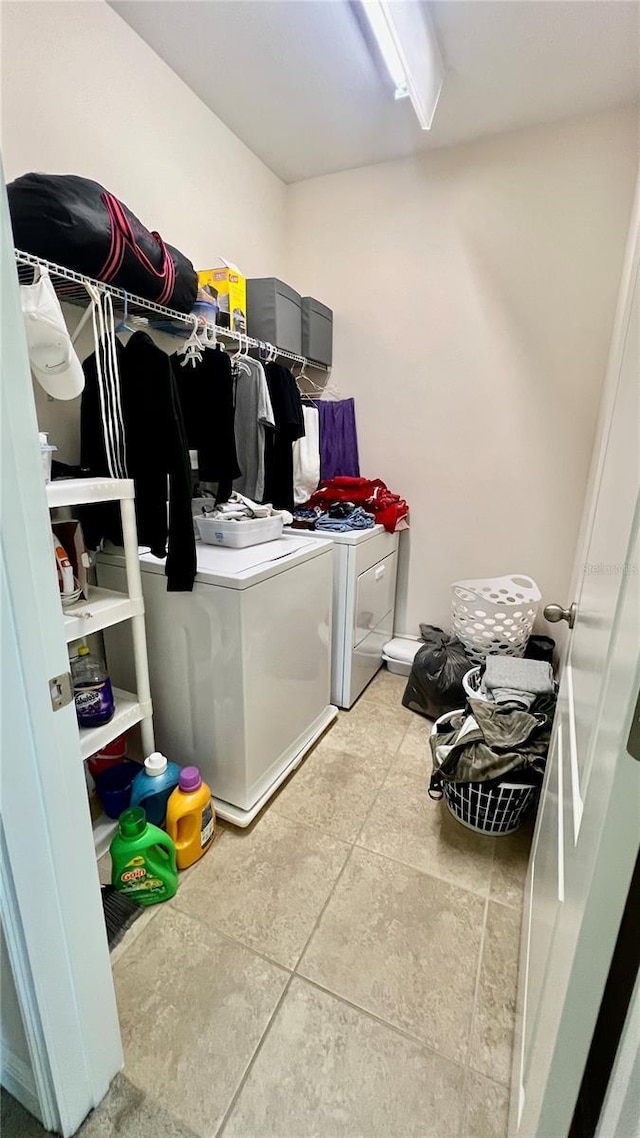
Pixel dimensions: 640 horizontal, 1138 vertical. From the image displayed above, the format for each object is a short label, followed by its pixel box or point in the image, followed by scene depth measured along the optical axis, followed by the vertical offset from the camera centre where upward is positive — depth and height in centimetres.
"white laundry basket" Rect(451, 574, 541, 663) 220 -79
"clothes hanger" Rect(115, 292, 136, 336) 156 +41
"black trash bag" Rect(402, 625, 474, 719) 220 -110
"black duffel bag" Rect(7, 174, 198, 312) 121 +58
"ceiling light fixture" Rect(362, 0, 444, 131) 153 +143
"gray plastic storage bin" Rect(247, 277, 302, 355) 221 +66
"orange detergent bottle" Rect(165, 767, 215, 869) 143 -115
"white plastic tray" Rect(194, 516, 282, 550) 178 -33
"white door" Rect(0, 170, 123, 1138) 63 -58
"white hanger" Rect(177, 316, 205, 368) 180 +37
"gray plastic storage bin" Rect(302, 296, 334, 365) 248 +64
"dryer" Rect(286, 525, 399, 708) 214 -78
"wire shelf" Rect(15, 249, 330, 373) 129 +48
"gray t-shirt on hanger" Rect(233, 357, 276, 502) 208 +10
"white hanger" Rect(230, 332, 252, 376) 205 +38
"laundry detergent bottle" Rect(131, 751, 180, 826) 147 -109
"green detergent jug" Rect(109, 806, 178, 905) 131 -119
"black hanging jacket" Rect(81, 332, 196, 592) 145 +0
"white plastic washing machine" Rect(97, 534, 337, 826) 149 -75
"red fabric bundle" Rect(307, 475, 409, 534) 251 -27
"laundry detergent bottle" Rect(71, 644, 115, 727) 136 -74
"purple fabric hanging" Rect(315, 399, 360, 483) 272 +6
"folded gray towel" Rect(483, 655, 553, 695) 178 -89
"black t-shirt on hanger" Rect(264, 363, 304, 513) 220 +6
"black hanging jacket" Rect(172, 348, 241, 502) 185 +14
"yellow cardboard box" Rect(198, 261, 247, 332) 203 +69
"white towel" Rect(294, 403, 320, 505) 247 -7
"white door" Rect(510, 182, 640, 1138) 47 -45
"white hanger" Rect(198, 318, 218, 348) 183 +44
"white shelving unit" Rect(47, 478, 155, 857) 123 -49
